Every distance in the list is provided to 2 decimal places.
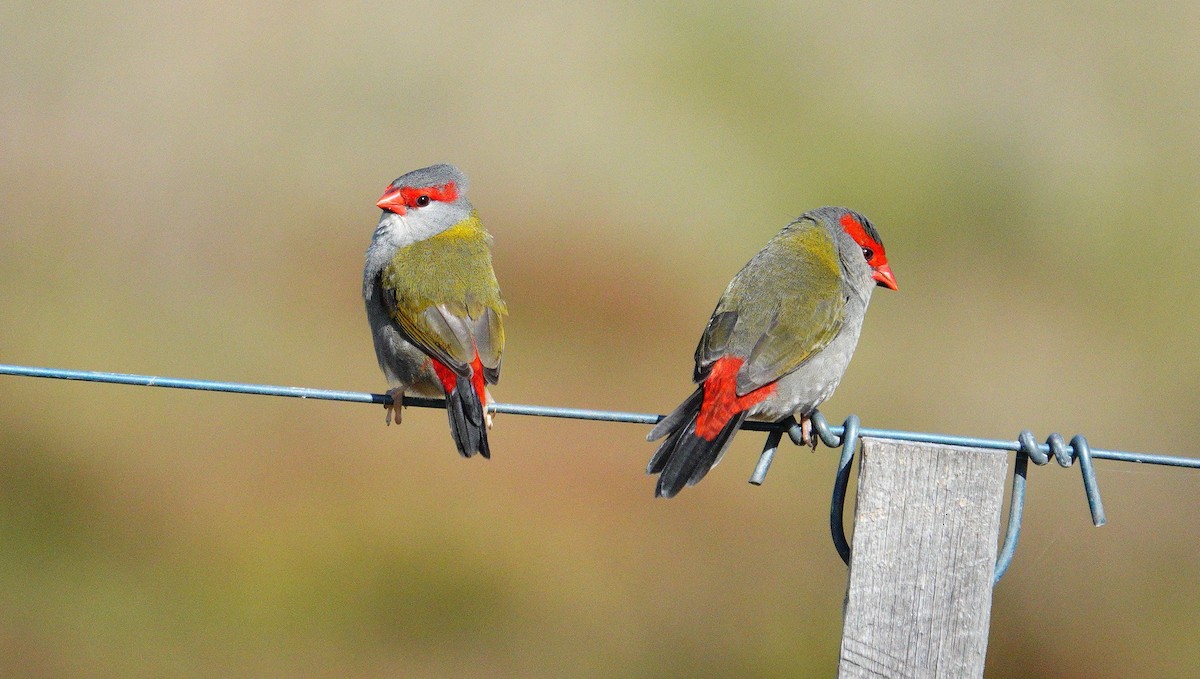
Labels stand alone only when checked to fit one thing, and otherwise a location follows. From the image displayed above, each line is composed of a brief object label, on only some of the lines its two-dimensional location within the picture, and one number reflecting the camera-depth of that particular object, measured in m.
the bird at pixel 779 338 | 8.20
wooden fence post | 4.61
